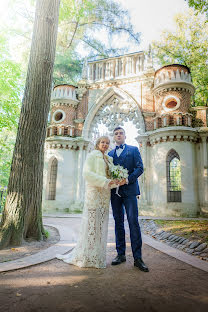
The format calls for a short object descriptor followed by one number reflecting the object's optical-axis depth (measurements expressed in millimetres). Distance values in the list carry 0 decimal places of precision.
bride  2852
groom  2943
